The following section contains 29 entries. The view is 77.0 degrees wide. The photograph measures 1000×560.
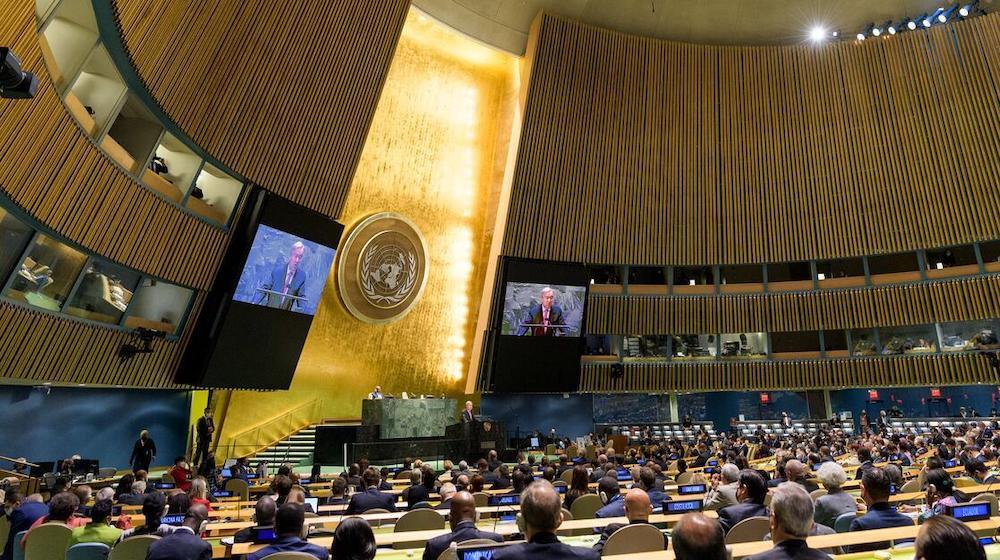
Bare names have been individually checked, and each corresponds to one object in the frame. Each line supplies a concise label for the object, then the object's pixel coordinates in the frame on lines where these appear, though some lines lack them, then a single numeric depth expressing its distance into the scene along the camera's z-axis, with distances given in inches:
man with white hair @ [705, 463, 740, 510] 247.1
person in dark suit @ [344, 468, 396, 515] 272.2
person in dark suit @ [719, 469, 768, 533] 193.9
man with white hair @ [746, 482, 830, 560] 118.6
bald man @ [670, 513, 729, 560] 101.7
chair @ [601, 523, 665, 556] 164.2
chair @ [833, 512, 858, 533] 203.8
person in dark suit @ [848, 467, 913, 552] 179.5
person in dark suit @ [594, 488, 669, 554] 179.9
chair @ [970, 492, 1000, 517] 212.2
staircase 651.5
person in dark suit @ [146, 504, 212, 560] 156.9
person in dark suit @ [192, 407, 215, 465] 554.9
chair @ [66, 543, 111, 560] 191.8
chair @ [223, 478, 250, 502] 380.2
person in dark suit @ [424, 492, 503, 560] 156.2
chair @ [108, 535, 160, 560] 182.5
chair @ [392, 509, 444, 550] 212.4
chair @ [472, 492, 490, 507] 273.1
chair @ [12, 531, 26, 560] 225.1
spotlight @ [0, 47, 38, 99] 188.1
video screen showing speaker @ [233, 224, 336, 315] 523.8
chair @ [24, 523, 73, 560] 202.8
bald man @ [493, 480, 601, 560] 113.3
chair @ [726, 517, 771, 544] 176.2
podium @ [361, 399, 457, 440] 649.6
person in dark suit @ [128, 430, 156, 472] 486.9
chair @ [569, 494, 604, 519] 255.8
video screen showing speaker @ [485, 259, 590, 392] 763.4
